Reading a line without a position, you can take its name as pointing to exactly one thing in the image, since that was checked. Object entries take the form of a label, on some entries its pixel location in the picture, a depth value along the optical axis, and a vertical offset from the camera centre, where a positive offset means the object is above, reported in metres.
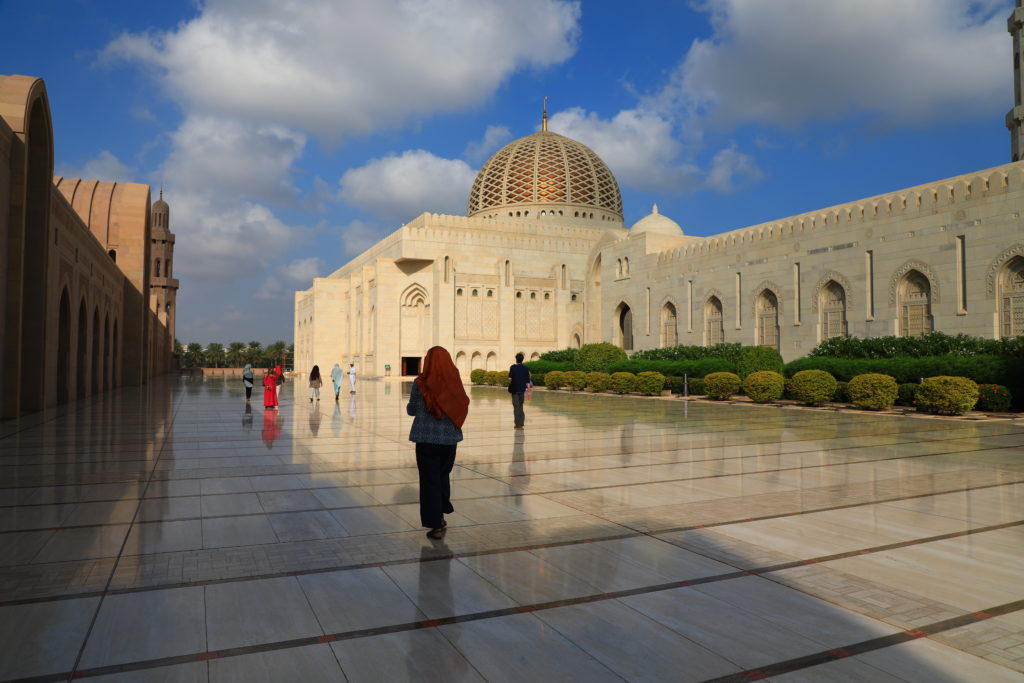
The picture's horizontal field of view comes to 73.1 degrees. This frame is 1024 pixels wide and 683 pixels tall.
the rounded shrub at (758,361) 18.89 +0.11
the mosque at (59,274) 11.79 +2.29
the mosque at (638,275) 18.80 +3.72
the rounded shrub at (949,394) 12.92 -0.58
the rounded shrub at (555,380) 25.97 -0.53
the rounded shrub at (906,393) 14.84 -0.63
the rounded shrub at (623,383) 22.07 -0.56
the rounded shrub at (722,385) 18.72 -0.54
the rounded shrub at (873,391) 14.62 -0.58
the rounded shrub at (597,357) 25.83 +0.33
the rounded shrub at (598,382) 23.38 -0.55
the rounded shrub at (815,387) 16.30 -0.53
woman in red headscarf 4.47 -0.38
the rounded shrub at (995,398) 13.32 -0.67
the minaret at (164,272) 50.94 +7.30
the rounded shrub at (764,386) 17.20 -0.53
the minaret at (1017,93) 24.77 +9.98
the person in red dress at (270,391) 14.76 -0.50
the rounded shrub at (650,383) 21.34 -0.55
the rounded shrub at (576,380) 24.69 -0.51
